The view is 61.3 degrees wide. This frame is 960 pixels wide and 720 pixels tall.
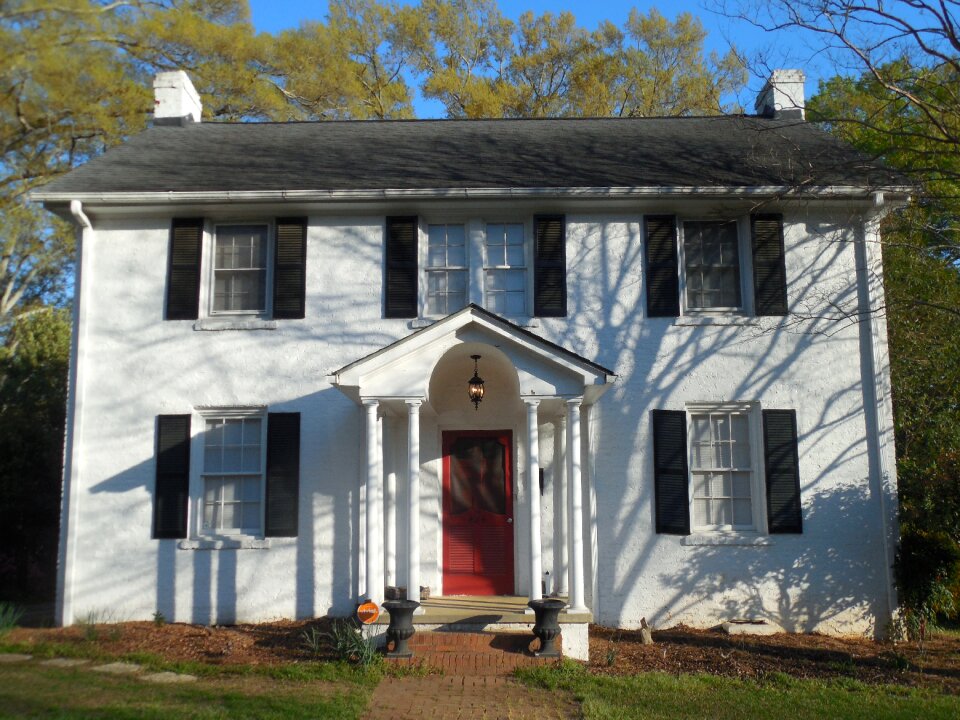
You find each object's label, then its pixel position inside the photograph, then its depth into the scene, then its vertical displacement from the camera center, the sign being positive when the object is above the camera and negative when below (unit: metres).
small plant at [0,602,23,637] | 9.69 -1.81
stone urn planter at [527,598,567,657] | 8.43 -1.64
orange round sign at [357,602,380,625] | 8.72 -1.55
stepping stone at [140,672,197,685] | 7.89 -2.03
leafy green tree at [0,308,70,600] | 13.60 +0.07
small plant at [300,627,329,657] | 8.70 -1.89
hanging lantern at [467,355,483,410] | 9.66 +0.94
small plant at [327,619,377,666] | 8.27 -1.84
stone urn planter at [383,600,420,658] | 8.49 -1.66
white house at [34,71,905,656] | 10.25 +0.96
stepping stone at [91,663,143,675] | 8.22 -2.02
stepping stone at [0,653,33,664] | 8.65 -2.00
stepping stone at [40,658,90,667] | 8.49 -2.01
